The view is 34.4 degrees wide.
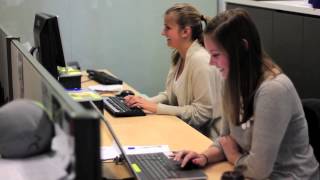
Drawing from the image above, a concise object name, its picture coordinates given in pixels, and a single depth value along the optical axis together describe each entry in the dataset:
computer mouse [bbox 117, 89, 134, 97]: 3.02
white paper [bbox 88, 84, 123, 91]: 3.21
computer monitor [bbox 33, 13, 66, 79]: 2.55
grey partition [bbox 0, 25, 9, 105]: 2.46
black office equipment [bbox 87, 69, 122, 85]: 3.38
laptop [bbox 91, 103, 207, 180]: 1.72
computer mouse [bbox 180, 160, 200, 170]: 1.81
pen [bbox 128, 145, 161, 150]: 2.09
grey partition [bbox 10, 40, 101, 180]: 0.83
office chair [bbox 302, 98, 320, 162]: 1.97
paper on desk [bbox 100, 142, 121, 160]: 1.96
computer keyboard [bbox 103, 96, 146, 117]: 2.62
